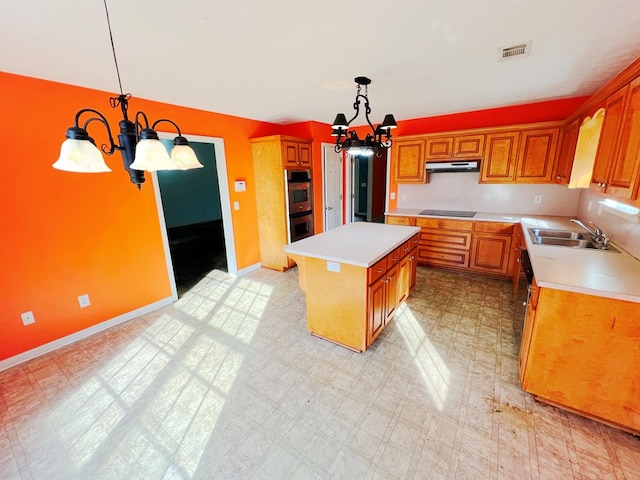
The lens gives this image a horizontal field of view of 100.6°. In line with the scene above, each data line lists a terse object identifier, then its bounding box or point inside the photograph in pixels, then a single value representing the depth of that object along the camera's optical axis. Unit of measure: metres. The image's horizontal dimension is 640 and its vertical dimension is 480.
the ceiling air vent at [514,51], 1.91
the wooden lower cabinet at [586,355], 1.55
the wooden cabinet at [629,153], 1.61
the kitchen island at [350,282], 2.22
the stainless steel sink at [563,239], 2.46
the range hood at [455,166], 3.76
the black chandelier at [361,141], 2.39
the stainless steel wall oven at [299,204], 4.21
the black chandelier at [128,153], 1.13
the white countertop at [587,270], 1.56
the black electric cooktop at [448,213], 3.95
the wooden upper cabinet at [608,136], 1.86
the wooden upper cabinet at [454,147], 3.74
